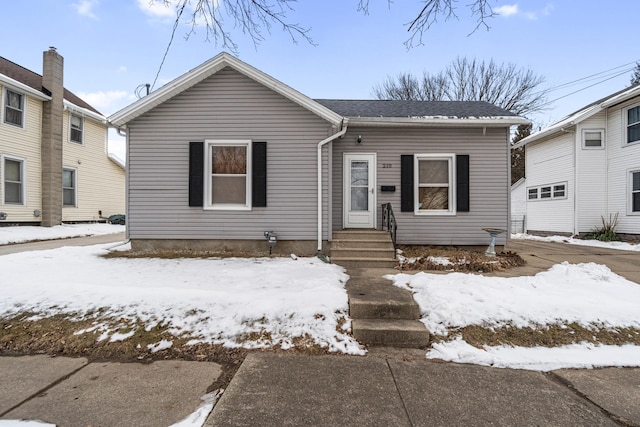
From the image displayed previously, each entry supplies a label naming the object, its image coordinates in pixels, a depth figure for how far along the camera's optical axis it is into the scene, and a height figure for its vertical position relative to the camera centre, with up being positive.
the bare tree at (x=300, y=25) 3.64 +2.37
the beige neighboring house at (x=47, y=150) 11.25 +2.51
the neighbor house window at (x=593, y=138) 11.26 +2.78
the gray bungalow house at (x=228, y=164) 6.82 +1.07
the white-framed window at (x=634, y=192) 10.11 +0.70
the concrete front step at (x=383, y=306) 3.52 -1.10
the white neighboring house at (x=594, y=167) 10.28 +1.69
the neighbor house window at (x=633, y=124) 10.13 +3.02
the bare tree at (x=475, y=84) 22.94 +10.06
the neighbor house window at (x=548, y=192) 12.16 +0.90
